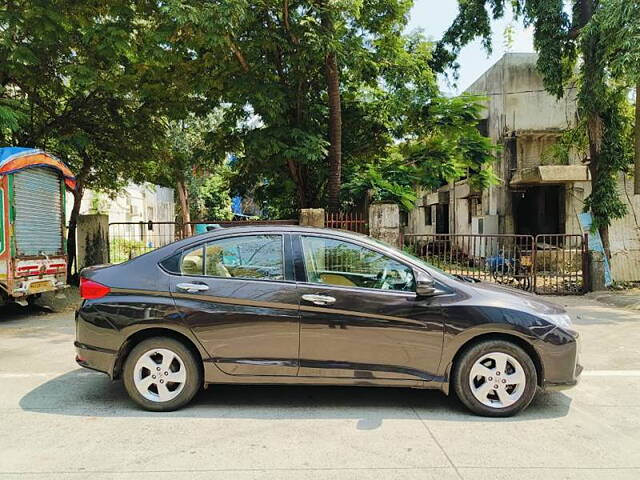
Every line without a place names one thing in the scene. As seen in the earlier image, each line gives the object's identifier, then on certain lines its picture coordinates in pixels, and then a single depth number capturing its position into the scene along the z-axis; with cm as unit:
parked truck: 824
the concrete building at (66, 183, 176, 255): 1314
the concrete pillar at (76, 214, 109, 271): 1160
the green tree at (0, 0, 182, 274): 958
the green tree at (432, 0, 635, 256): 1170
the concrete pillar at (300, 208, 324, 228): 1056
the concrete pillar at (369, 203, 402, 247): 1063
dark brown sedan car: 425
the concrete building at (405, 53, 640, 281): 1773
